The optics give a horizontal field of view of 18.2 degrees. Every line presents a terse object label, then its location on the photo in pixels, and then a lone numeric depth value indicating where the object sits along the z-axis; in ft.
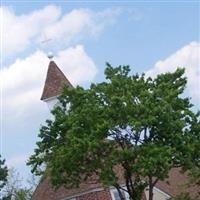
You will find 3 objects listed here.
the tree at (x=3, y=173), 141.59
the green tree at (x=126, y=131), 86.48
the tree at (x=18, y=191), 201.20
